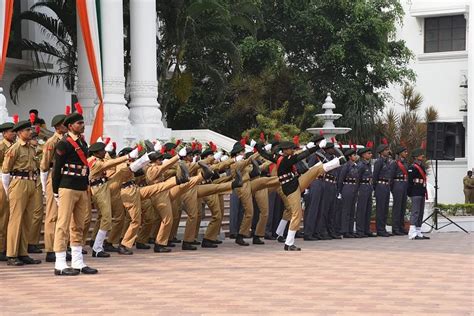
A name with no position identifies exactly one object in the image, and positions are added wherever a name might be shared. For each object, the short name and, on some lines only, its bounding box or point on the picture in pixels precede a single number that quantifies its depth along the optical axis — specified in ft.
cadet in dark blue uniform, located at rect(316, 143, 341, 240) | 55.90
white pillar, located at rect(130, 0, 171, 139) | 72.95
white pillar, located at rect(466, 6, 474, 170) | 113.09
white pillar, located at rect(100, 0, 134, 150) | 69.92
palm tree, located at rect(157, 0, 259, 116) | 79.15
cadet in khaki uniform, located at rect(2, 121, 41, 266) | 39.83
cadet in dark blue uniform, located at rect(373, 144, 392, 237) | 59.77
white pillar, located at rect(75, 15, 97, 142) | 75.57
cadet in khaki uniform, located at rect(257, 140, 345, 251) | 46.75
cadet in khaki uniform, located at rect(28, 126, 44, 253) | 43.70
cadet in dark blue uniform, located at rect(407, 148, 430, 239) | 57.41
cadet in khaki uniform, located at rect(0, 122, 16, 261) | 40.98
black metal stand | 64.90
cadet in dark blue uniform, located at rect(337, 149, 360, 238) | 57.93
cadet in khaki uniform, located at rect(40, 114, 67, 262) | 38.22
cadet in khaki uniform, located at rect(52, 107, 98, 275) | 36.83
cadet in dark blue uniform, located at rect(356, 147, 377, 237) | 58.59
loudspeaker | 63.57
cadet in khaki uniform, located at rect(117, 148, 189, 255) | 45.11
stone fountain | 83.82
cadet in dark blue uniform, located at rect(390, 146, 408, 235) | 59.88
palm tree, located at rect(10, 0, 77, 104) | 76.89
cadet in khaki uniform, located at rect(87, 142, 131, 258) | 42.68
